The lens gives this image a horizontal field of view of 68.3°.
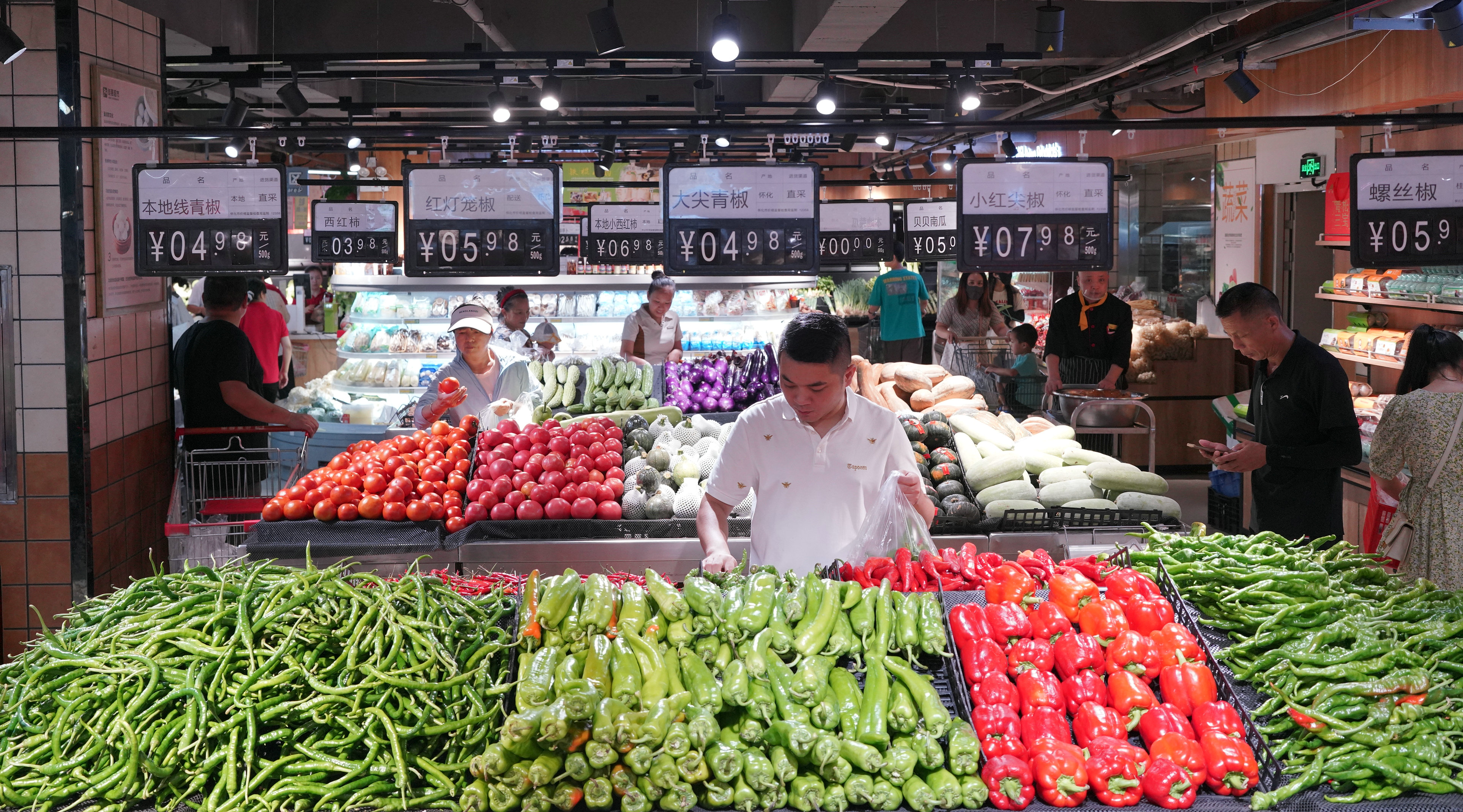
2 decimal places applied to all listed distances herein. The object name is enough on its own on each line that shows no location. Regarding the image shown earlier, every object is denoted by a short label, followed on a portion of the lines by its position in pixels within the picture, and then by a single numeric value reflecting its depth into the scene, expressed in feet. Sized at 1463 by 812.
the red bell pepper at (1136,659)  8.43
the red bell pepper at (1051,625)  8.90
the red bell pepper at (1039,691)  8.05
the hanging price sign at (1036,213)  18.20
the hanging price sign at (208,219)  17.48
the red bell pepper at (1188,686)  8.18
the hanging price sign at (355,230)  28.91
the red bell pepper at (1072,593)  9.22
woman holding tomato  19.88
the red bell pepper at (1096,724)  7.78
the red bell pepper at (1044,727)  7.70
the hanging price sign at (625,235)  33.14
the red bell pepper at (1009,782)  7.17
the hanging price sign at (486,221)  18.66
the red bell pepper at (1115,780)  7.27
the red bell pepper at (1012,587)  9.51
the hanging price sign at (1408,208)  16.70
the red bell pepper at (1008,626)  8.82
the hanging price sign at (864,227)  33.83
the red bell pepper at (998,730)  7.57
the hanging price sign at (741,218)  18.76
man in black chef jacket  29.09
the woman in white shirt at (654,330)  30.96
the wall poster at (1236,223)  33.76
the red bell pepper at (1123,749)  7.47
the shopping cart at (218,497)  16.94
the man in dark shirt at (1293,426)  15.84
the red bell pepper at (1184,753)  7.38
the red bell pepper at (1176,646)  8.50
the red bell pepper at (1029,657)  8.50
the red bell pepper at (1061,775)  7.21
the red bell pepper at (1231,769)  7.40
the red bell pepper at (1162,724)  7.75
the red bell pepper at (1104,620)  8.85
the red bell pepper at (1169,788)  7.23
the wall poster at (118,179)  18.01
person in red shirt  28.30
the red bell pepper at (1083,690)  8.16
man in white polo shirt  12.09
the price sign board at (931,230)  36.01
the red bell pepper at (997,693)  8.02
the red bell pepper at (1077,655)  8.46
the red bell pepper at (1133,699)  8.07
